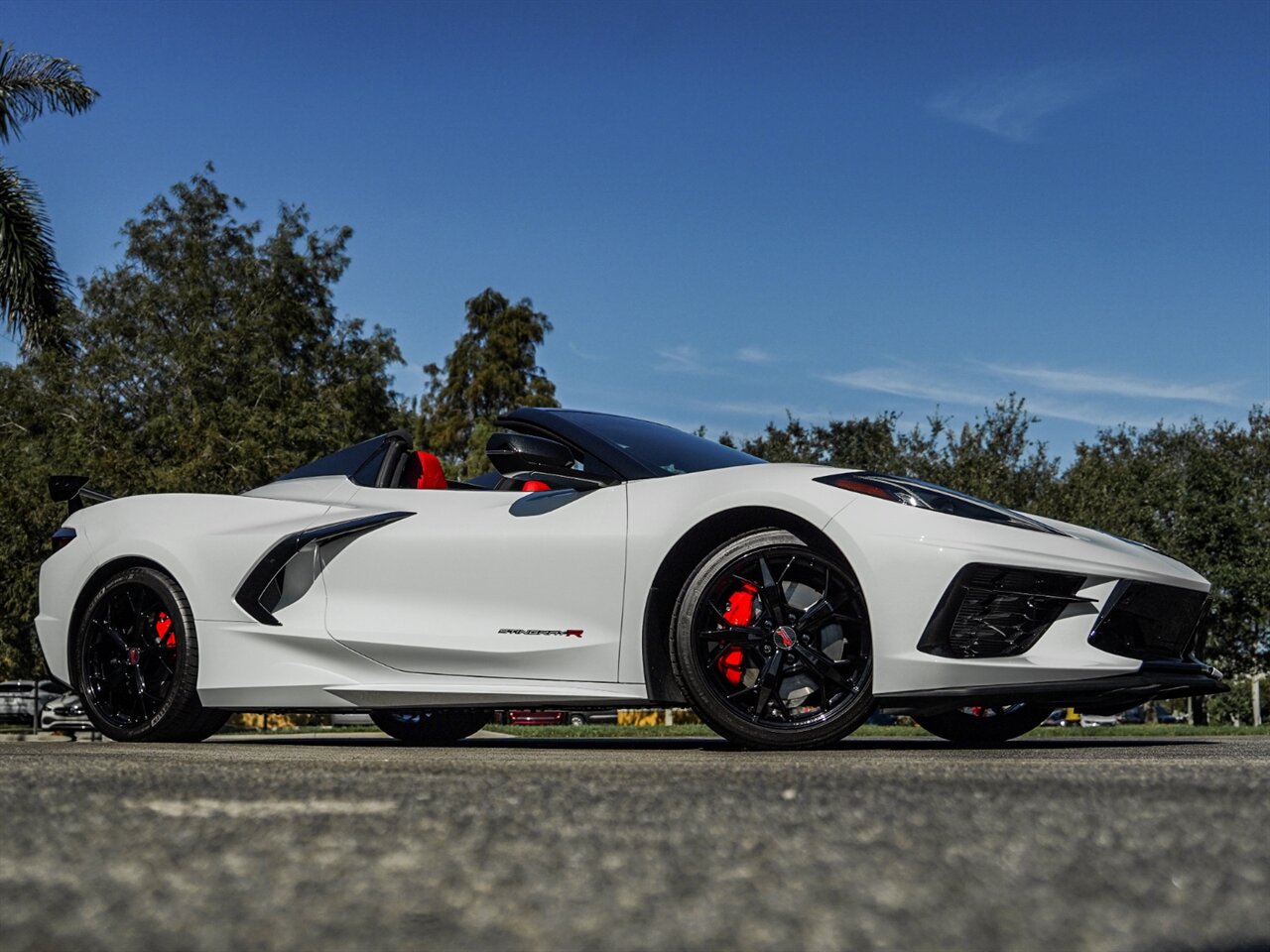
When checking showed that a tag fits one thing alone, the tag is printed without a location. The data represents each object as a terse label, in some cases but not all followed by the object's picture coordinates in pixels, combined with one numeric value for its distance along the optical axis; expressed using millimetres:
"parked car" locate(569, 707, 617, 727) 31972
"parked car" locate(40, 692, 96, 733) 23750
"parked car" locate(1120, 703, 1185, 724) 57547
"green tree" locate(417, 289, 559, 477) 49188
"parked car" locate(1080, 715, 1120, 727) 57419
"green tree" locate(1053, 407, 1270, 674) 35188
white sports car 4531
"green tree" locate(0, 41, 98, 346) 19469
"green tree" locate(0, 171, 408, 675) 24797
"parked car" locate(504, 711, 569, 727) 23344
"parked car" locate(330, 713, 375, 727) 30119
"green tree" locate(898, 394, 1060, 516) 30875
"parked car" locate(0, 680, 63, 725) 27641
